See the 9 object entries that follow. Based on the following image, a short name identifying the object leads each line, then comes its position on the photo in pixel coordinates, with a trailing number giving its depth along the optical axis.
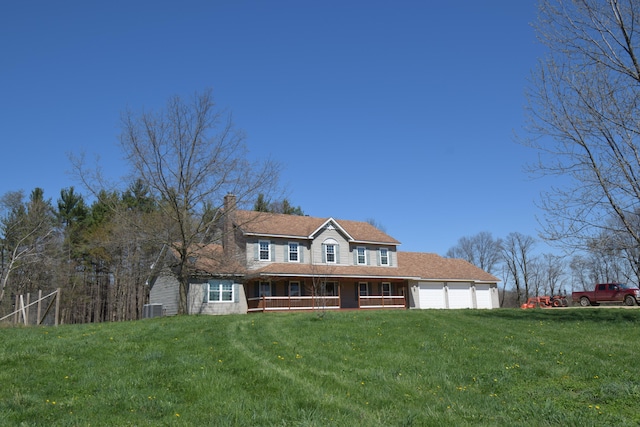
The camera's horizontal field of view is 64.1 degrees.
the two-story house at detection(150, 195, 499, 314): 31.22
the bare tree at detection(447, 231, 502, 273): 83.19
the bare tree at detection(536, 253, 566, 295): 84.51
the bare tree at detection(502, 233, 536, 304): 75.06
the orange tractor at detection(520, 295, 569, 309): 46.25
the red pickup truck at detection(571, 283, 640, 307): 39.28
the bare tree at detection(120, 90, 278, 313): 25.91
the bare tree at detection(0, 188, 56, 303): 39.78
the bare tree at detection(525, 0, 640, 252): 11.75
